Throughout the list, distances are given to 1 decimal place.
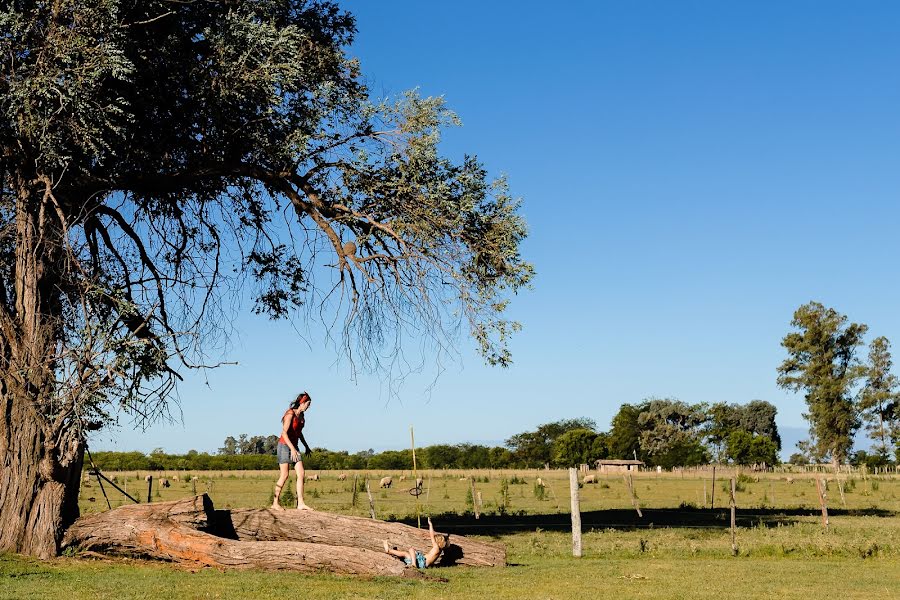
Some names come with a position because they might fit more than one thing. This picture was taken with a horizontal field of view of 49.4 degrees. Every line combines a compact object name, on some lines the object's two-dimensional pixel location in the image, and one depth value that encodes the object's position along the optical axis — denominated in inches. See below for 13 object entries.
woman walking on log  716.7
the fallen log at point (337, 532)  693.3
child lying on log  669.3
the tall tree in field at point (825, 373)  3590.3
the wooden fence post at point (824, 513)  1156.8
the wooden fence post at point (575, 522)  807.1
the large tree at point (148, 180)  742.5
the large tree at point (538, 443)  5497.0
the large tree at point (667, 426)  4820.4
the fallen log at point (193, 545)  648.4
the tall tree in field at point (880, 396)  3727.9
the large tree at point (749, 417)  5255.9
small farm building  4005.9
